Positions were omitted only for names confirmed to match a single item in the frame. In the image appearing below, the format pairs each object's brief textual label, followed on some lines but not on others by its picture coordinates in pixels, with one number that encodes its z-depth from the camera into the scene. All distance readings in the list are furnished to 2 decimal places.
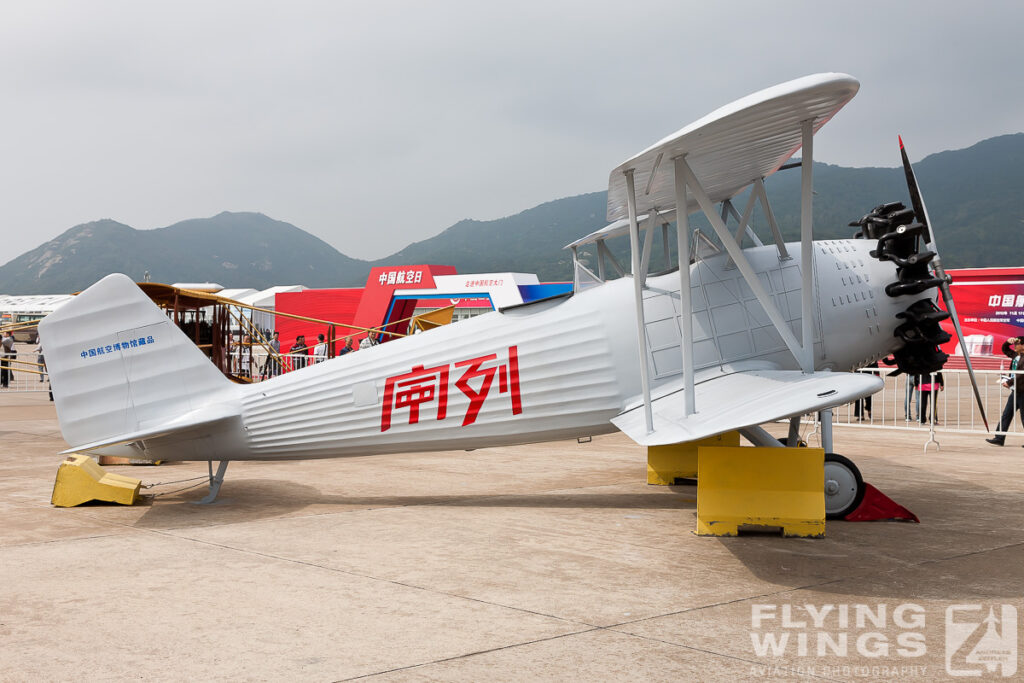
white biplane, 7.36
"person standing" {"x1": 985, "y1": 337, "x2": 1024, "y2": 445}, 12.95
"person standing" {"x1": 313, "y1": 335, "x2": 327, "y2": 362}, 19.94
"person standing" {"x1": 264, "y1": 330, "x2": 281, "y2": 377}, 22.52
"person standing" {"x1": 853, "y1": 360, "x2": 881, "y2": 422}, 17.23
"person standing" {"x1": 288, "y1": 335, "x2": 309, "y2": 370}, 21.50
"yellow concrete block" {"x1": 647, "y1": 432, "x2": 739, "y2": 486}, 9.15
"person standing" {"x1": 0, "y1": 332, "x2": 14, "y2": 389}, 27.48
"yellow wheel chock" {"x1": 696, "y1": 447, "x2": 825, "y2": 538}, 6.20
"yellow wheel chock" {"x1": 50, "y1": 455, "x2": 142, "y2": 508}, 7.80
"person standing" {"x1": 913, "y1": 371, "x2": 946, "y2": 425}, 15.88
